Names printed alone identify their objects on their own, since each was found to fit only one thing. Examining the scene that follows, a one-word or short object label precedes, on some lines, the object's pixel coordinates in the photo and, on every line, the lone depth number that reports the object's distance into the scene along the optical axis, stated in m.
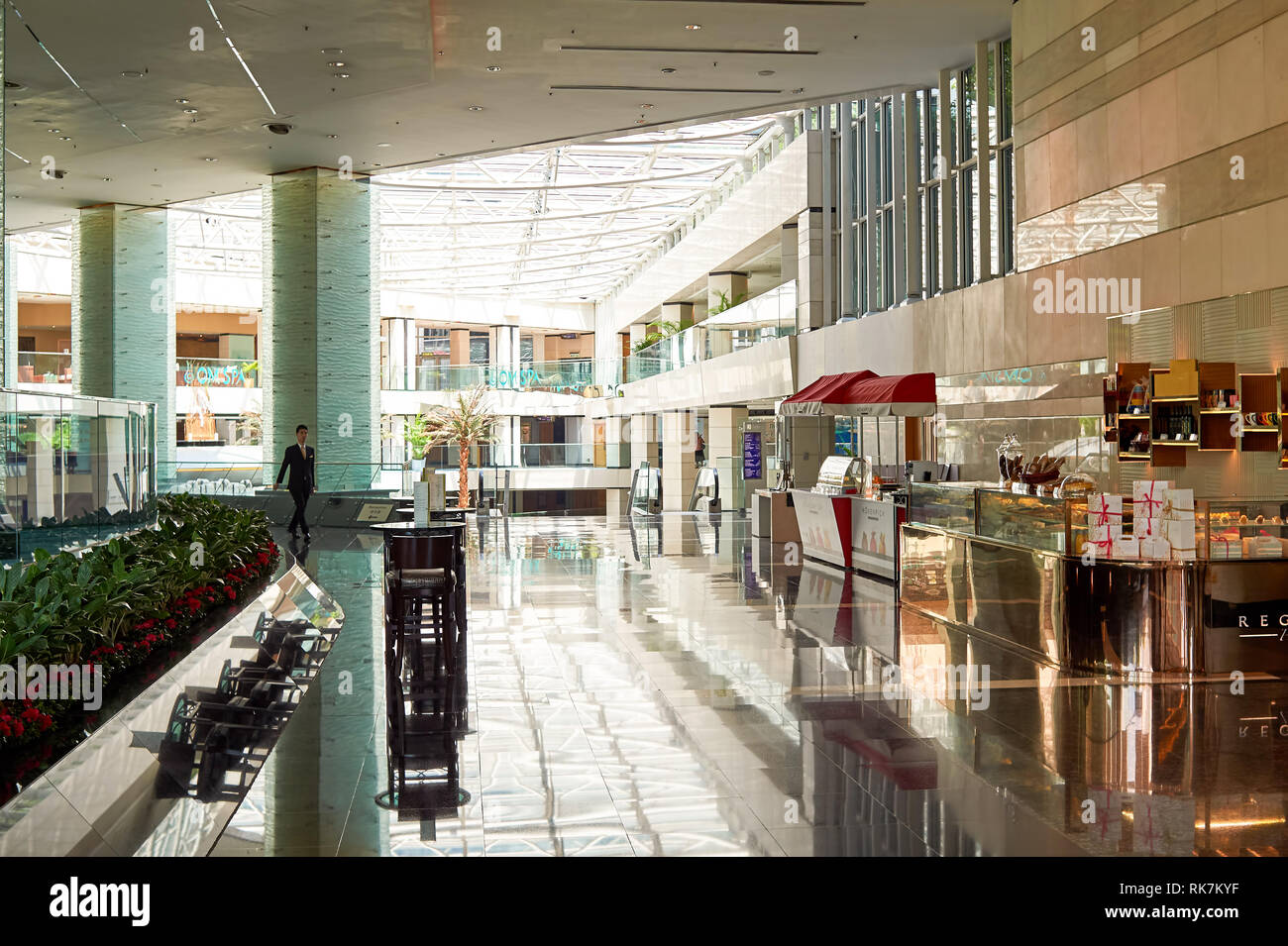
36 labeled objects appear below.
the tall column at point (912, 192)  17.30
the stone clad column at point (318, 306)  20.33
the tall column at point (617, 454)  38.00
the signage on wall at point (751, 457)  27.55
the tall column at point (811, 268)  21.19
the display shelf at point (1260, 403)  8.37
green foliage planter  5.76
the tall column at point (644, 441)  38.53
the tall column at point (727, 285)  30.61
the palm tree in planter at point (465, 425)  31.77
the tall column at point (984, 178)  14.85
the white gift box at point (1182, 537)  7.76
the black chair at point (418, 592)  8.40
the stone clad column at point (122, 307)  22.89
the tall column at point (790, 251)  22.69
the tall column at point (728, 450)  28.19
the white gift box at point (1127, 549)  7.81
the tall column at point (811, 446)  22.25
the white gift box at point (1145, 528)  7.86
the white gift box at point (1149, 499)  7.88
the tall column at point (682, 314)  38.69
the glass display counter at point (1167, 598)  7.66
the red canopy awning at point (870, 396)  13.67
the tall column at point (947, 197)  16.06
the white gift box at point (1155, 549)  7.75
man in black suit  17.02
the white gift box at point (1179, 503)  7.83
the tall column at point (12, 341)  26.53
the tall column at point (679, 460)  34.19
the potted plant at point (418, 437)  35.75
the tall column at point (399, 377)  45.16
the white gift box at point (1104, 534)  7.91
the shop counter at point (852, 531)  13.05
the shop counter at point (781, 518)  18.12
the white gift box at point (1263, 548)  7.79
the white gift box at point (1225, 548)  7.75
